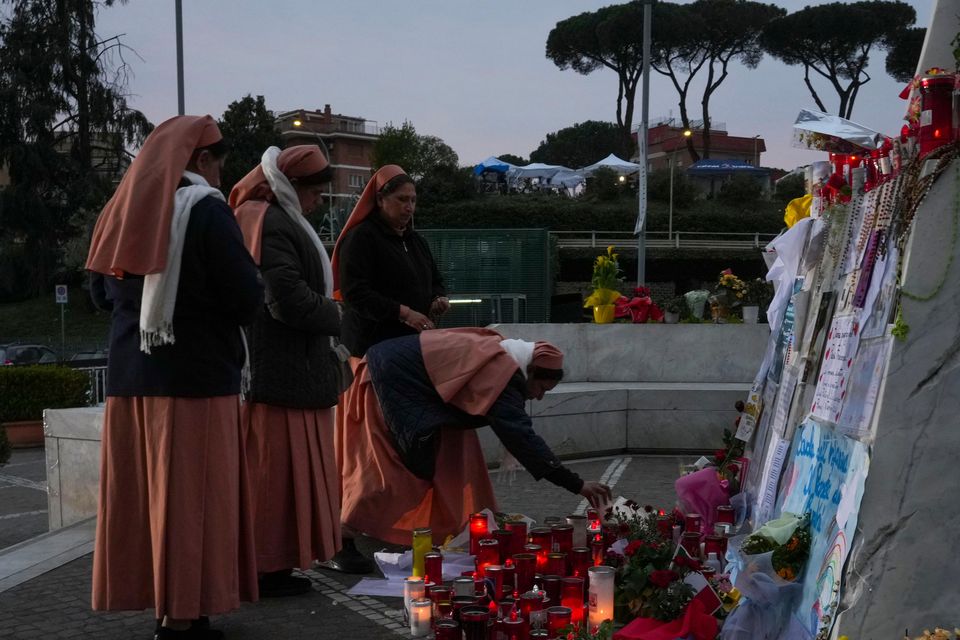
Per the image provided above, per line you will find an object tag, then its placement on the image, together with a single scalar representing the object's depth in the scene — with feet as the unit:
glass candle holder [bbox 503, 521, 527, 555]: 13.89
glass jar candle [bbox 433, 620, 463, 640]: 10.87
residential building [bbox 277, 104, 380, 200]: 269.23
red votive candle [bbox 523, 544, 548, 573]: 13.39
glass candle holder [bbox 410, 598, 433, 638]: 12.67
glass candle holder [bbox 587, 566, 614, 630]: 12.05
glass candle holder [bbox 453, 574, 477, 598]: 11.98
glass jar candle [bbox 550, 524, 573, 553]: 13.76
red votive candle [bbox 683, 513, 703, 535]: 15.17
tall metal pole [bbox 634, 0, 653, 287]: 62.28
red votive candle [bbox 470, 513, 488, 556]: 14.82
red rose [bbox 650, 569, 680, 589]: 12.21
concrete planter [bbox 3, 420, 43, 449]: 47.52
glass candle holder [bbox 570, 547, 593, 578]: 13.20
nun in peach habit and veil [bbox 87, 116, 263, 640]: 11.68
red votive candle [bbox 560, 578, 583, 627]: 12.25
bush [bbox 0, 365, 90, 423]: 48.49
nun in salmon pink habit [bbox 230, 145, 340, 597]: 14.32
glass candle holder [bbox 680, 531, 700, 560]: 13.70
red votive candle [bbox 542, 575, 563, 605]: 12.41
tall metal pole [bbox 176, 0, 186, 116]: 50.08
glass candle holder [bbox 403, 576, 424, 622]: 12.87
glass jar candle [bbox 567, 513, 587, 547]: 14.39
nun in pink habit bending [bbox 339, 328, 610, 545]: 14.33
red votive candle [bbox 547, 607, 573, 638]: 11.09
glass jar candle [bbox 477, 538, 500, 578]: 13.66
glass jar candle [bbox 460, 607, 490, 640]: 10.93
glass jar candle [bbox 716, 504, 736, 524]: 16.05
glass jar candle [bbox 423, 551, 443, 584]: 13.24
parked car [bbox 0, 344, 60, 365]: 71.36
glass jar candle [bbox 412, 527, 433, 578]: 14.30
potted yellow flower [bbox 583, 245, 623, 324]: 35.35
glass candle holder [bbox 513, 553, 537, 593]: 12.78
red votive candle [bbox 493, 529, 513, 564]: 13.88
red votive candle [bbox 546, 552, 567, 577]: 13.05
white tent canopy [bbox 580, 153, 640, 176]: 150.10
